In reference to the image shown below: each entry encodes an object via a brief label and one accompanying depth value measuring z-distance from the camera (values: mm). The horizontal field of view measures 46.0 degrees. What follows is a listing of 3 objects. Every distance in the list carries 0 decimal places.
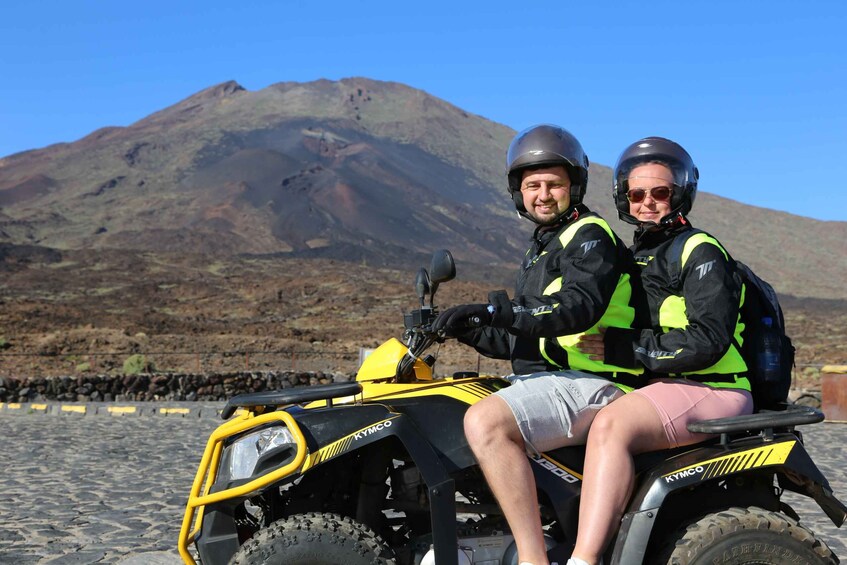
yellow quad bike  3600
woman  3604
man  3562
